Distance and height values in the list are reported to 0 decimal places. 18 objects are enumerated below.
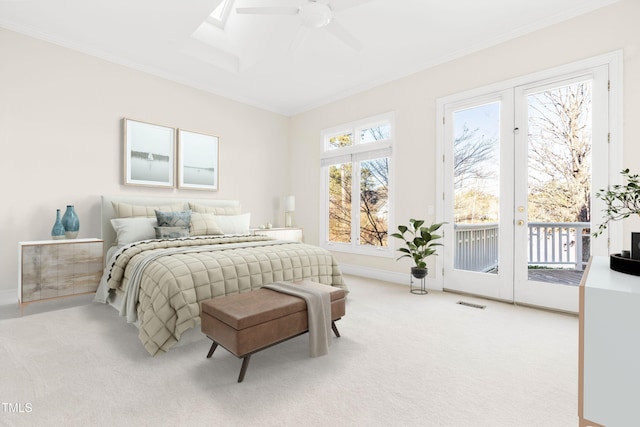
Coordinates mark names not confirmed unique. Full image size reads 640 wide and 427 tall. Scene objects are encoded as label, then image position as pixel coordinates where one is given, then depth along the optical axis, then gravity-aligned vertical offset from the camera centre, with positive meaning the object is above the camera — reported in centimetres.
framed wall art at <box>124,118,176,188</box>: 404 +80
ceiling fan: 258 +176
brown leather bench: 179 -70
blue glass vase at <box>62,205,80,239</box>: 339 -14
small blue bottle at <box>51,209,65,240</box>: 333 -21
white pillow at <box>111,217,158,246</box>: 345 -21
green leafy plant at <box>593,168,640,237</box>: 124 +9
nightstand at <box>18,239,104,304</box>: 292 -59
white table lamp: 563 +7
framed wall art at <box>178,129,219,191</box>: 453 +80
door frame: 276 +101
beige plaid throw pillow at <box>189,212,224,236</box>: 381 -18
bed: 221 -46
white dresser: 91 -44
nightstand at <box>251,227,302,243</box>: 492 -35
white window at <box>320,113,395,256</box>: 463 +45
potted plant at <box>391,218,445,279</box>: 369 -41
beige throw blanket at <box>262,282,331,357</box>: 210 -74
